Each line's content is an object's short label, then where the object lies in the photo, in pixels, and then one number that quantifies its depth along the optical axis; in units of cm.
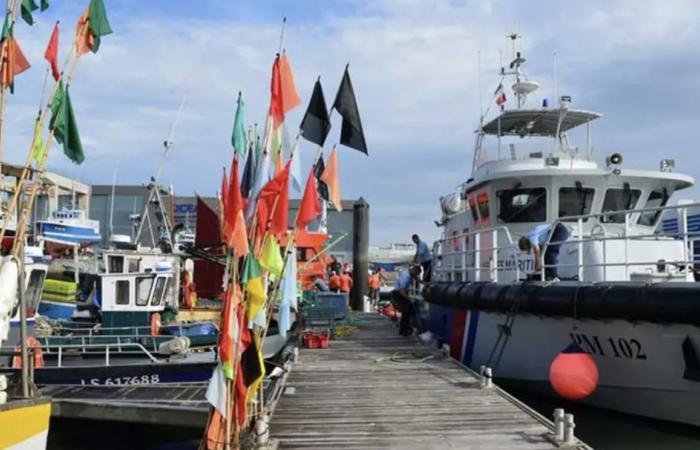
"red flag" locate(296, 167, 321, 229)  579
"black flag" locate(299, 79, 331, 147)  579
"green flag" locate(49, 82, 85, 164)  672
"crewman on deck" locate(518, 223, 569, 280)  923
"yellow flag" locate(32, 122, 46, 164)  617
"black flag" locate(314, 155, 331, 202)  640
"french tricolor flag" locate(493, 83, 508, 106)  1367
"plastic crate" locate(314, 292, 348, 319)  1475
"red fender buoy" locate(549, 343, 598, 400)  741
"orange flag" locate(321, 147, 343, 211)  614
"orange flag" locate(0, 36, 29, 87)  590
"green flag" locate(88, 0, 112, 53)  693
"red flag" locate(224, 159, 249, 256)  494
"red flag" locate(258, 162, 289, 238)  529
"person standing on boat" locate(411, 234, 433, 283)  1423
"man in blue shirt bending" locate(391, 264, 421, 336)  1316
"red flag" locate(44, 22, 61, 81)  726
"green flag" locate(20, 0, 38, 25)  678
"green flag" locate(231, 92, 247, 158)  675
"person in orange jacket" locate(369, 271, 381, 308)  2469
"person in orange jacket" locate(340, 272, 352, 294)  1992
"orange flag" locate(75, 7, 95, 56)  692
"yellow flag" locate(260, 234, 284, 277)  532
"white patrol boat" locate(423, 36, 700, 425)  746
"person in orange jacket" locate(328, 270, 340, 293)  2002
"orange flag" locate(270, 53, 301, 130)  550
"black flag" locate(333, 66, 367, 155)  593
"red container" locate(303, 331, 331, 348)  1166
